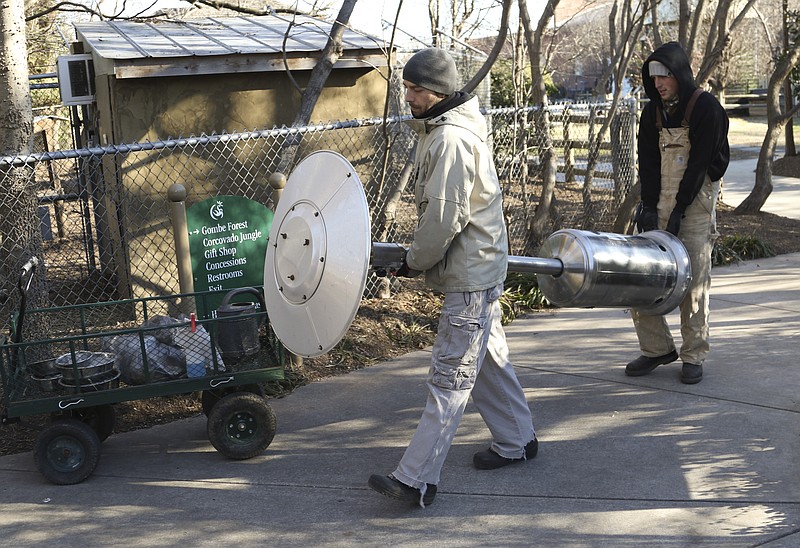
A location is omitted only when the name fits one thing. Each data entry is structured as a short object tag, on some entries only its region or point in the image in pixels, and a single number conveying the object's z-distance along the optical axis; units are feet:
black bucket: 14.17
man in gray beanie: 11.48
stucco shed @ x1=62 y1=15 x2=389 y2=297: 21.83
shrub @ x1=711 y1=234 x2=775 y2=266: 26.68
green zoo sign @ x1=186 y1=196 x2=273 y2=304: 17.92
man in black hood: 15.78
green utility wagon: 13.30
